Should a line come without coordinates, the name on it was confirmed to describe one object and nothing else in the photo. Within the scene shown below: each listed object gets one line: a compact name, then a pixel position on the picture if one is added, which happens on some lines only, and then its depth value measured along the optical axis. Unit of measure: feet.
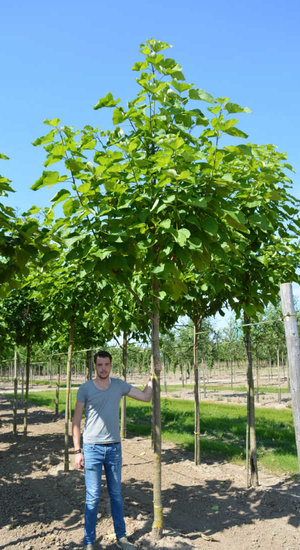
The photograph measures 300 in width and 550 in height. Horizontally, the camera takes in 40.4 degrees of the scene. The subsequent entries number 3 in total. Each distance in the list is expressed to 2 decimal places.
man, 12.00
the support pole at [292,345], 10.12
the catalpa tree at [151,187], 9.58
